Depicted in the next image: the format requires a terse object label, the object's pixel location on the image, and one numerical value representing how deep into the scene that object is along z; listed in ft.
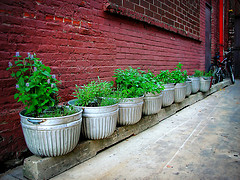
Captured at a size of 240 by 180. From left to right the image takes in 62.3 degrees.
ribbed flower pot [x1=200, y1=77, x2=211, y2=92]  18.04
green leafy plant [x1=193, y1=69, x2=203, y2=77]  18.43
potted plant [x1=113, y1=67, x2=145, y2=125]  8.43
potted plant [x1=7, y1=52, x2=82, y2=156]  5.55
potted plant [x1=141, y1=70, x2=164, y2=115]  9.80
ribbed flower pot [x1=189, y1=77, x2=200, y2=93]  16.80
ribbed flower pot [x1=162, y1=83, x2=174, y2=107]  11.87
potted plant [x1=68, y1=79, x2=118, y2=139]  6.93
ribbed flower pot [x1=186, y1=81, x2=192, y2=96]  15.07
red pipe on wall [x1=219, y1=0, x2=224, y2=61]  33.78
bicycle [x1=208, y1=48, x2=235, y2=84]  26.46
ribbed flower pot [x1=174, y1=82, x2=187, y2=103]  13.32
